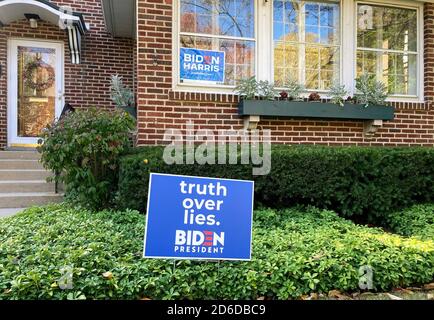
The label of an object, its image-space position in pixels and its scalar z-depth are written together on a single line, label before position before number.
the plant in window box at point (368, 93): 6.01
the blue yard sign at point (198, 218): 2.96
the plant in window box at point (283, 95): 5.75
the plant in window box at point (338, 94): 5.91
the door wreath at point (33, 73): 8.38
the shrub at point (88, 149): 4.75
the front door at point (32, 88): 8.24
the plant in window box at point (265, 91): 5.68
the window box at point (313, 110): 5.60
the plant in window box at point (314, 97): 5.95
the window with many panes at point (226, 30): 5.76
